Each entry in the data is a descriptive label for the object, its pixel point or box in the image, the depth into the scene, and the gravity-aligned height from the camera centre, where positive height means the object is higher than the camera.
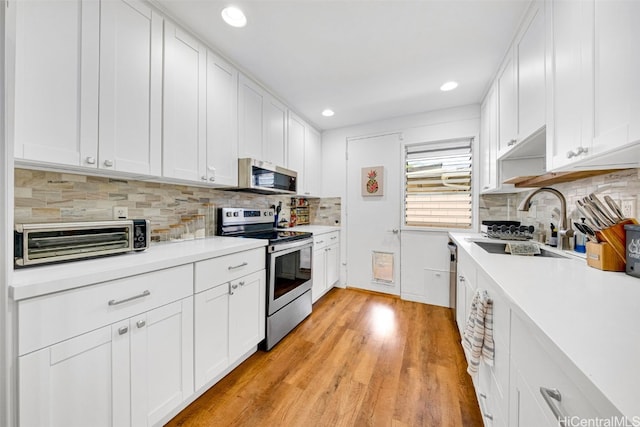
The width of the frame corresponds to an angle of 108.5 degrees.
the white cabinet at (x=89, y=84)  0.99 +0.64
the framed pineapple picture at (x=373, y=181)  3.28 +0.47
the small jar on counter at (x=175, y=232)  1.84 -0.16
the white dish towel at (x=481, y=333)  1.08 -0.57
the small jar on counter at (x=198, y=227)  1.99 -0.13
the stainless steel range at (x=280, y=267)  1.97 -0.52
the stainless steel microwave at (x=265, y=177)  2.09 +0.36
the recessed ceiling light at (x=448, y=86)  2.34 +1.33
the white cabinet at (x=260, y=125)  2.16 +0.92
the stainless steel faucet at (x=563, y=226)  1.57 -0.07
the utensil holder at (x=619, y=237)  1.06 -0.10
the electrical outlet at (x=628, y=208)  1.13 +0.04
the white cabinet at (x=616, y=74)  0.73 +0.49
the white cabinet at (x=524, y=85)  1.33 +0.87
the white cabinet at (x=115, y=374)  0.83 -0.70
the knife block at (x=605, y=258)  1.07 -0.20
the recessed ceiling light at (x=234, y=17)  1.51 +1.33
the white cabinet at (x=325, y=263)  2.83 -0.67
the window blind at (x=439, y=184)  2.90 +0.39
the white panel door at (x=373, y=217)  3.21 -0.04
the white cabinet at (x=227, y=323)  1.41 -0.77
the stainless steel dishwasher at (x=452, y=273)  2.60 -0.68
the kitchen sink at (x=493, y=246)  1.94 -0.27
